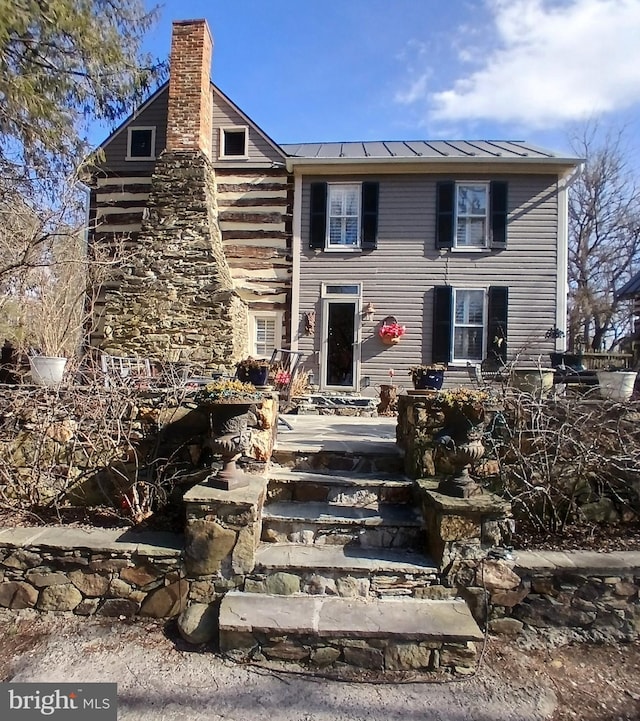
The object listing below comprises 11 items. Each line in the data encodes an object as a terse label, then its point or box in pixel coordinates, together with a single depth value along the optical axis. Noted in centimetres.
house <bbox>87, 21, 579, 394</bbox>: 919
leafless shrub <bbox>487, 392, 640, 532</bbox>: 351
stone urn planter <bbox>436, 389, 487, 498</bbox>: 302
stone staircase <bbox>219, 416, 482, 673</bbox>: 246
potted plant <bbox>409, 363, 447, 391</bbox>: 430
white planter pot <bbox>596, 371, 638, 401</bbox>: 477
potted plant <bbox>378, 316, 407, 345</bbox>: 938
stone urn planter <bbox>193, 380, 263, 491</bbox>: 304
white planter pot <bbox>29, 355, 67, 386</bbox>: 436
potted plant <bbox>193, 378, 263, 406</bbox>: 311
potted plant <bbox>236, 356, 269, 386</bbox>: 468
